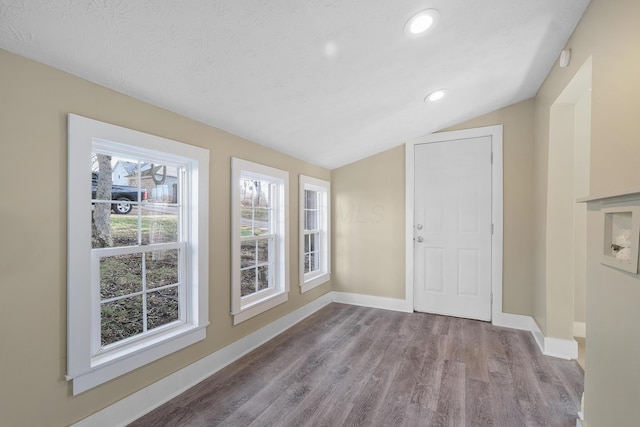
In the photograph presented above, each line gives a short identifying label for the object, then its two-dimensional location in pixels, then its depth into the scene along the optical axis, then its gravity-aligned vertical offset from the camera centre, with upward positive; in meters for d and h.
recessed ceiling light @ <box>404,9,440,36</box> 1.54 +1.07
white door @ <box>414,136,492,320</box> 3.32 -0.18
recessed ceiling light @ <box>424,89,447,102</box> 2.50 +1.06
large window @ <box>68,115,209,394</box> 1.48 -0.24
